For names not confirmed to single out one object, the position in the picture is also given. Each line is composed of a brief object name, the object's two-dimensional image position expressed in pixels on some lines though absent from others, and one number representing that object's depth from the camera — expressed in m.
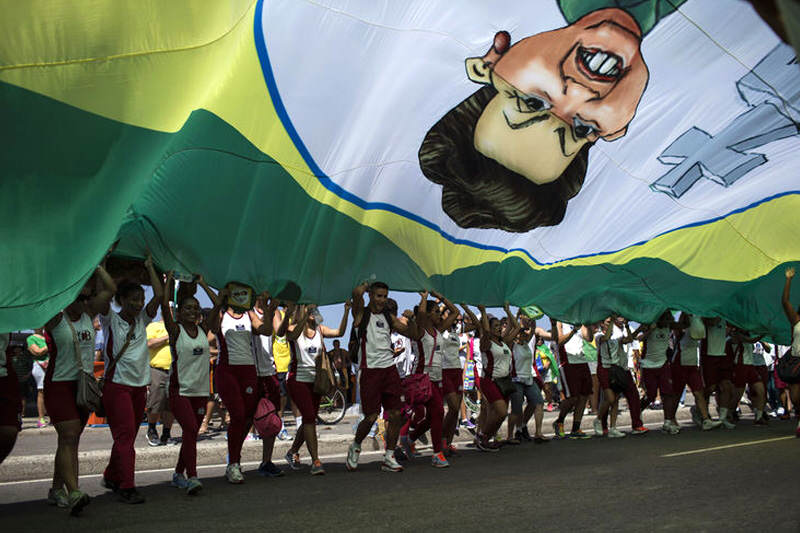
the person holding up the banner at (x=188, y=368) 7.71
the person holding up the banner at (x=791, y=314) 10.61
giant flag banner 5.21
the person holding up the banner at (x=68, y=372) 6.53
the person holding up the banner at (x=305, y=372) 9.12
